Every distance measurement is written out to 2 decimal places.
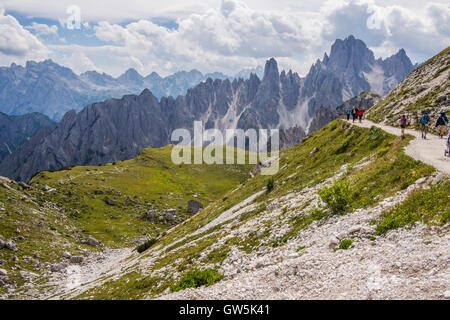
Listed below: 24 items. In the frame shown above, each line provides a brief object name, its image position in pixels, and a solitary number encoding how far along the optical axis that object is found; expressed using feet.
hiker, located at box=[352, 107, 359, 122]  164.44
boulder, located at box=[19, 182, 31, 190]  313.85
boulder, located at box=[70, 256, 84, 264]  211.16
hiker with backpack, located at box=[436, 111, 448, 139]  102.69
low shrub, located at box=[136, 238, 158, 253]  191.52
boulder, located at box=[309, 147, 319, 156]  153.50
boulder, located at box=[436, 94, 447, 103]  133.71
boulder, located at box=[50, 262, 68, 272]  185.53
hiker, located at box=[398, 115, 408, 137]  108.06
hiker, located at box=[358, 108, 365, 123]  160.88
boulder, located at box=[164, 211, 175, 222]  353.26
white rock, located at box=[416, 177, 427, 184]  53.06
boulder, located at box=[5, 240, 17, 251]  185.44
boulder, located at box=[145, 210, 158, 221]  350.23
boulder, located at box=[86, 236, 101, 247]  258.57
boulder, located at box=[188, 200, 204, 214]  385.50
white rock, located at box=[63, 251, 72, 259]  210.53
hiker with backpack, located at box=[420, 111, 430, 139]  102.90
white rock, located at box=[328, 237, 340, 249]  48.03
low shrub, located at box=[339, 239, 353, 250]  46.37
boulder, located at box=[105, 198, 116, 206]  374.26
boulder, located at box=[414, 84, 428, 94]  162.71
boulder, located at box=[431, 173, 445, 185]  50.08
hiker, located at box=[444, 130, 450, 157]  72.41
